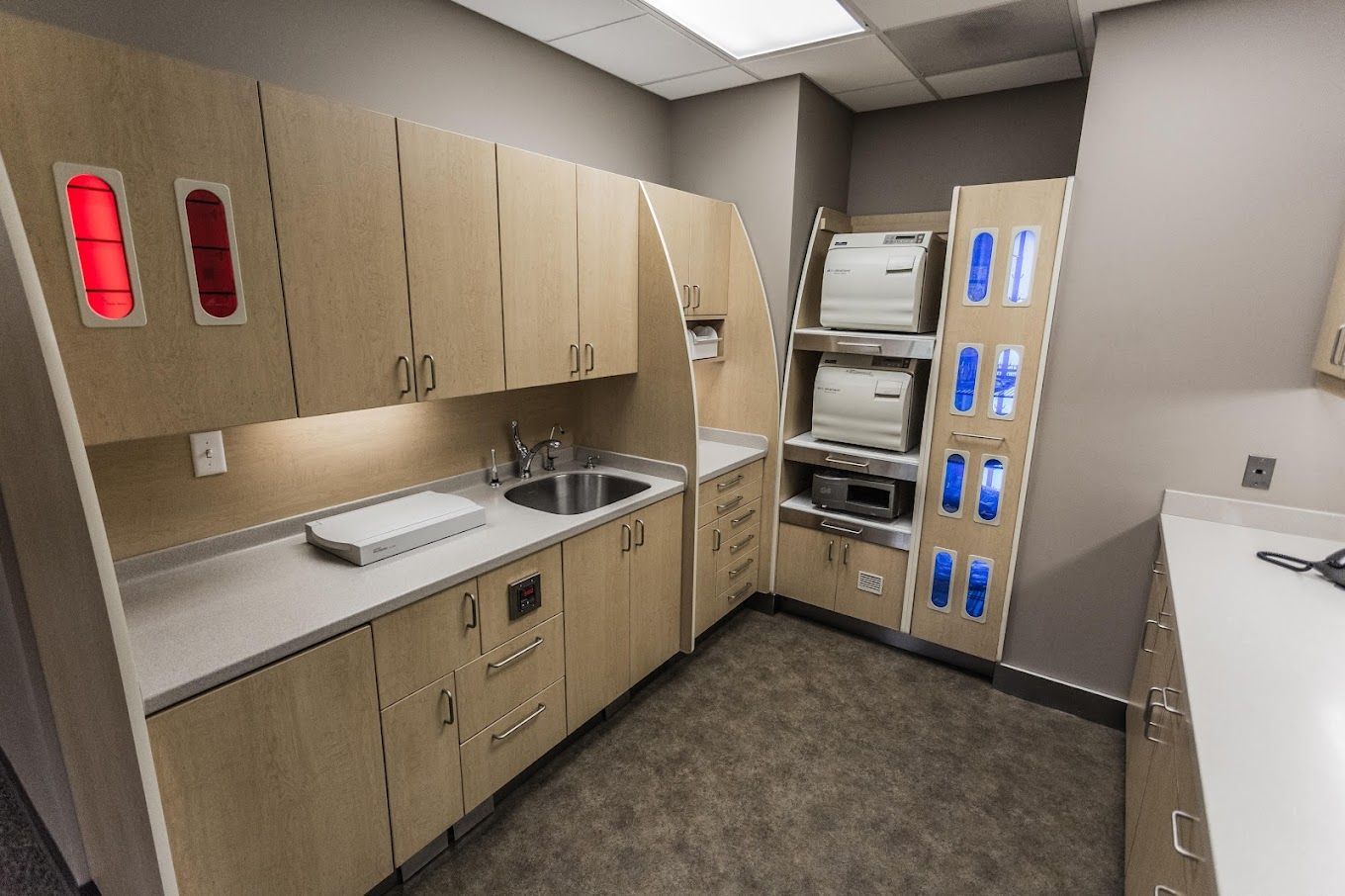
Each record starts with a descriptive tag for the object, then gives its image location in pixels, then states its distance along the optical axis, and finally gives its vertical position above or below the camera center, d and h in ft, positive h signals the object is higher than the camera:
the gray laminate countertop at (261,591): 4.24 -2.26
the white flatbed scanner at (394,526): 5.75 -2.01
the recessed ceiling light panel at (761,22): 7.46 +3.77
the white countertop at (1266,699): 2.98 -2.32
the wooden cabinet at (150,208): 3.73 +0.69
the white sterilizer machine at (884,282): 9.04 +0.67
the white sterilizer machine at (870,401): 9.43 -1.13
